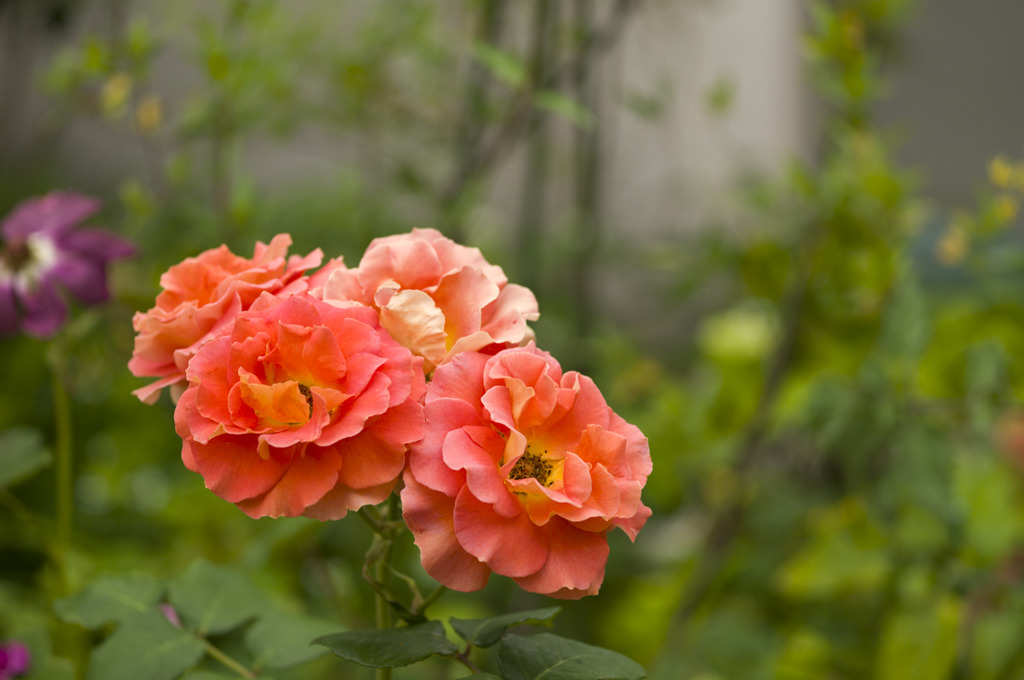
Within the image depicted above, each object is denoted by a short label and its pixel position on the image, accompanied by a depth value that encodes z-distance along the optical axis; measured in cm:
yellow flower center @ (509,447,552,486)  78
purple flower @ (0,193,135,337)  95
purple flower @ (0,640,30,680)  90
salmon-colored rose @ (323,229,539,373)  78
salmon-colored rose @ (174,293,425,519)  76
